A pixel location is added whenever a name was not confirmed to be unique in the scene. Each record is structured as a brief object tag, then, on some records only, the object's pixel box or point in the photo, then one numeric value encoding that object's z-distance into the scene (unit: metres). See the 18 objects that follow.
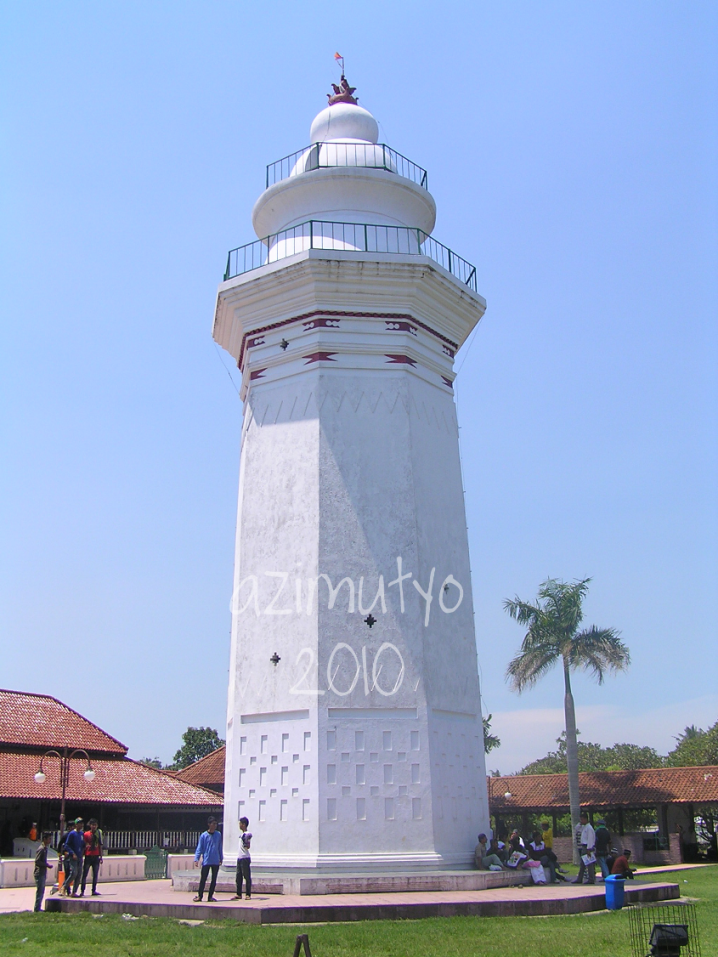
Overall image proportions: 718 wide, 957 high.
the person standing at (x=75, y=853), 16.11
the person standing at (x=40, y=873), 15.09
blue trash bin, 13.87
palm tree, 37.44
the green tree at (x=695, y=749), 54.00
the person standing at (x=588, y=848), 16.88
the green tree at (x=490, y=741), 55.06
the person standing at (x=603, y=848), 17.02
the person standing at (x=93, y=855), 16.80
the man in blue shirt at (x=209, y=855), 14.30
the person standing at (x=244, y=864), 14.33
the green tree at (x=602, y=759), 76.06
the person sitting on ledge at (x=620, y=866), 16.89
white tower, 16.75
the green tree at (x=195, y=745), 65.00
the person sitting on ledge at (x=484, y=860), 16.86
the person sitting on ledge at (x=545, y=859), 17.45
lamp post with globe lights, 22.41
